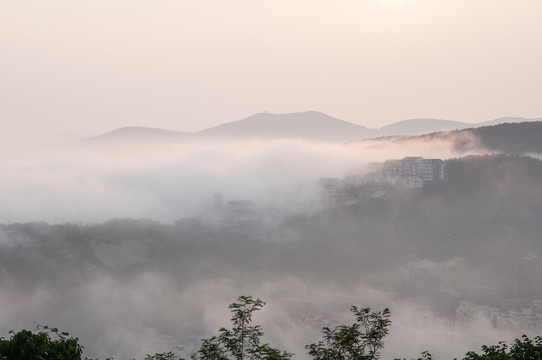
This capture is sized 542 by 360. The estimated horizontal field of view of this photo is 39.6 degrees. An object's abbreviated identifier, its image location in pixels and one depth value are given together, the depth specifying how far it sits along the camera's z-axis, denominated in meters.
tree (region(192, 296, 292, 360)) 59.94
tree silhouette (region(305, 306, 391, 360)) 59.84
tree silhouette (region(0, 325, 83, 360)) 49.75
